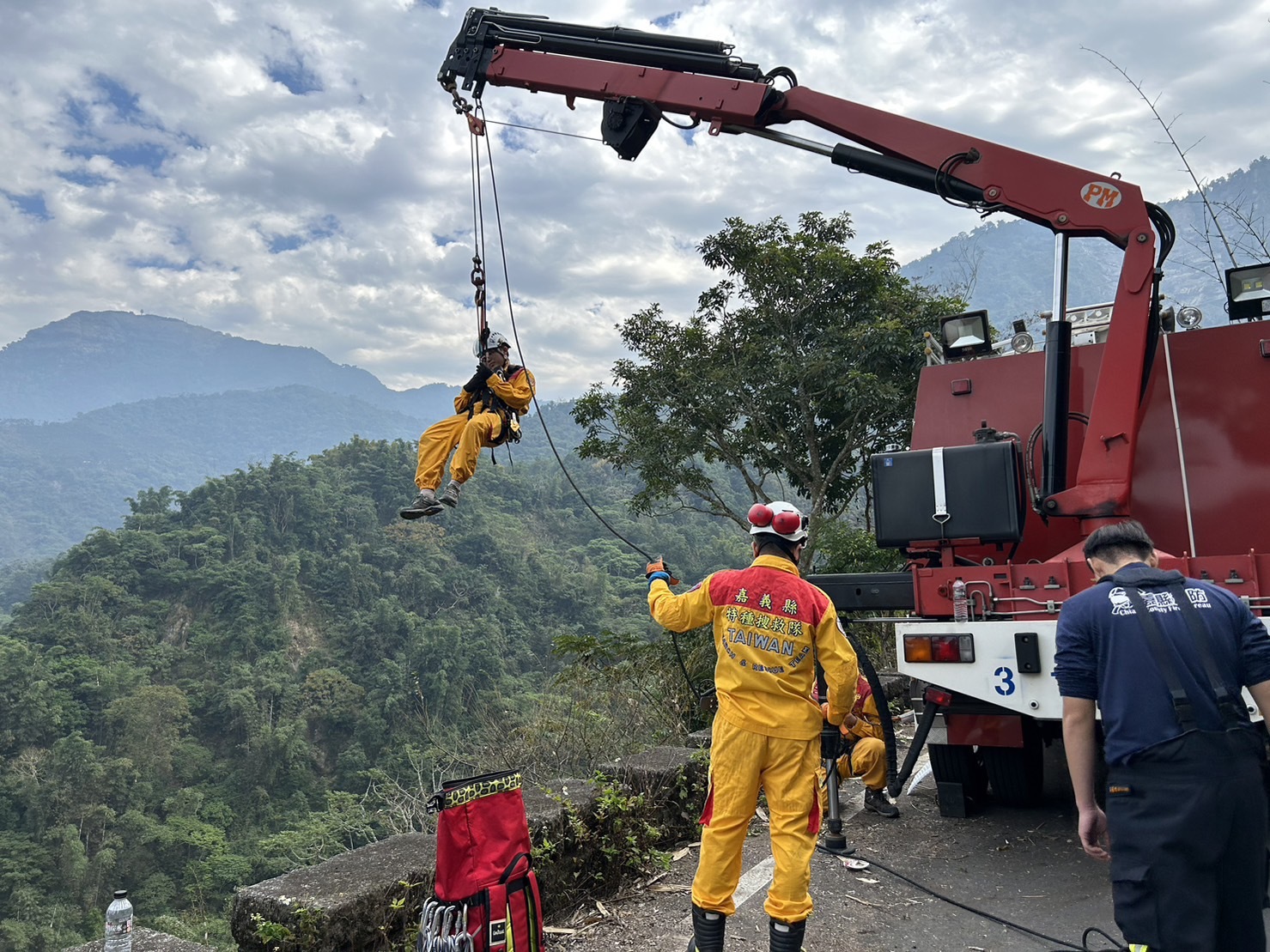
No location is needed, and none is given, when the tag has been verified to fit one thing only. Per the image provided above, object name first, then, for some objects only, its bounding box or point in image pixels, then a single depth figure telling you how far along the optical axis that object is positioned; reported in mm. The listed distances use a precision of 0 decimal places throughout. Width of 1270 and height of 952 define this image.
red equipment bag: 2838
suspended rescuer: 5070
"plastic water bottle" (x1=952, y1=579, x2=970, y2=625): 4328
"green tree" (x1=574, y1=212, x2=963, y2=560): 13164
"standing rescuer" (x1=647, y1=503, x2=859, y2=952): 3277
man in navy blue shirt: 2377
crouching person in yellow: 5062
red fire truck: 4336
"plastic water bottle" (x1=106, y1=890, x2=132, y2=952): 2441
